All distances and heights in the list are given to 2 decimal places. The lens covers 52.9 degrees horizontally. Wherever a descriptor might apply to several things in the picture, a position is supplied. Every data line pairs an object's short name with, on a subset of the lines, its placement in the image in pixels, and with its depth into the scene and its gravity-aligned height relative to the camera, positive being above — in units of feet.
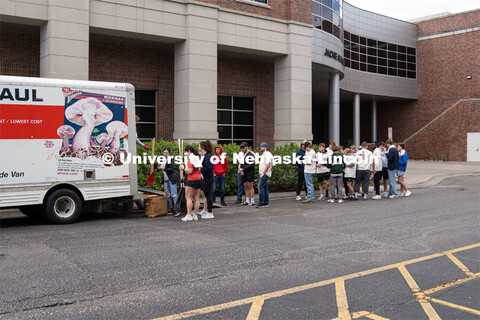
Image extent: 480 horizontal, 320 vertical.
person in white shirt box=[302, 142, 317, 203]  48.01 -0.75
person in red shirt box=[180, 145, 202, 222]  35.99 -1.47
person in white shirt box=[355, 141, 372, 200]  50.85 -0.89
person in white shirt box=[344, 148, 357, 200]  50.08 -0.88
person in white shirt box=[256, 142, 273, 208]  44.98 -1.46
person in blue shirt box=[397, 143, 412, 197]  53.93 -0.26
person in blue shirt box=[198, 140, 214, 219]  37.22 -1.22
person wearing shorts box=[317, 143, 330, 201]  49.29 -0.56
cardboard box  37.81 -3.67
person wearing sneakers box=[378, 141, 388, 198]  53.57 -0.71
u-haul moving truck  31.76 +1.05
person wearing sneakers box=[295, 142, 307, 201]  50.29 -1.31
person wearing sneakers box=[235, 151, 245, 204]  47.91 -2.85
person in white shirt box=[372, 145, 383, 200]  52.03 -0.79
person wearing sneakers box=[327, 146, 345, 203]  47.93 -1.34
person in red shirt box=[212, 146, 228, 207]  45.16 -1.00
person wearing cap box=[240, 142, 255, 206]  45.73 -1.21
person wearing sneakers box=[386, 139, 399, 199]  51.78 -0.58
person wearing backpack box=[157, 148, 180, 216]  39.24 -1.68
